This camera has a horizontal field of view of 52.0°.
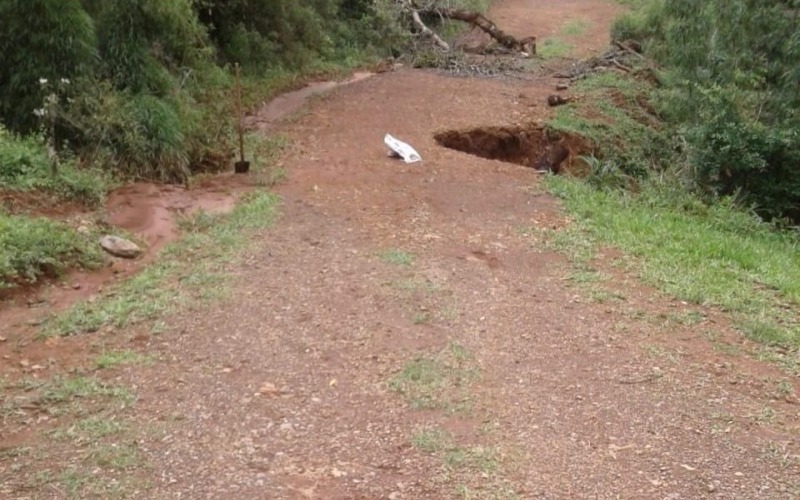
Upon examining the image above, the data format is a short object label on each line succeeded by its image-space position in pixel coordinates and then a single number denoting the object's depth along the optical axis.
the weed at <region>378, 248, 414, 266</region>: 6.77
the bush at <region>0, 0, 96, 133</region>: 8.06
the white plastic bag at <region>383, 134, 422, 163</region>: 10.02
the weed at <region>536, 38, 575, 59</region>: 20.91
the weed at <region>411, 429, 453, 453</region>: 4.16
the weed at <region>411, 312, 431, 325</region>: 5.66
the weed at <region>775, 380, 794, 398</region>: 4.98
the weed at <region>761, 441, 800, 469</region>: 4.18
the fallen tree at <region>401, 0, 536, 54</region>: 19.59
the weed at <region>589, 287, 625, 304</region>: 6.29
